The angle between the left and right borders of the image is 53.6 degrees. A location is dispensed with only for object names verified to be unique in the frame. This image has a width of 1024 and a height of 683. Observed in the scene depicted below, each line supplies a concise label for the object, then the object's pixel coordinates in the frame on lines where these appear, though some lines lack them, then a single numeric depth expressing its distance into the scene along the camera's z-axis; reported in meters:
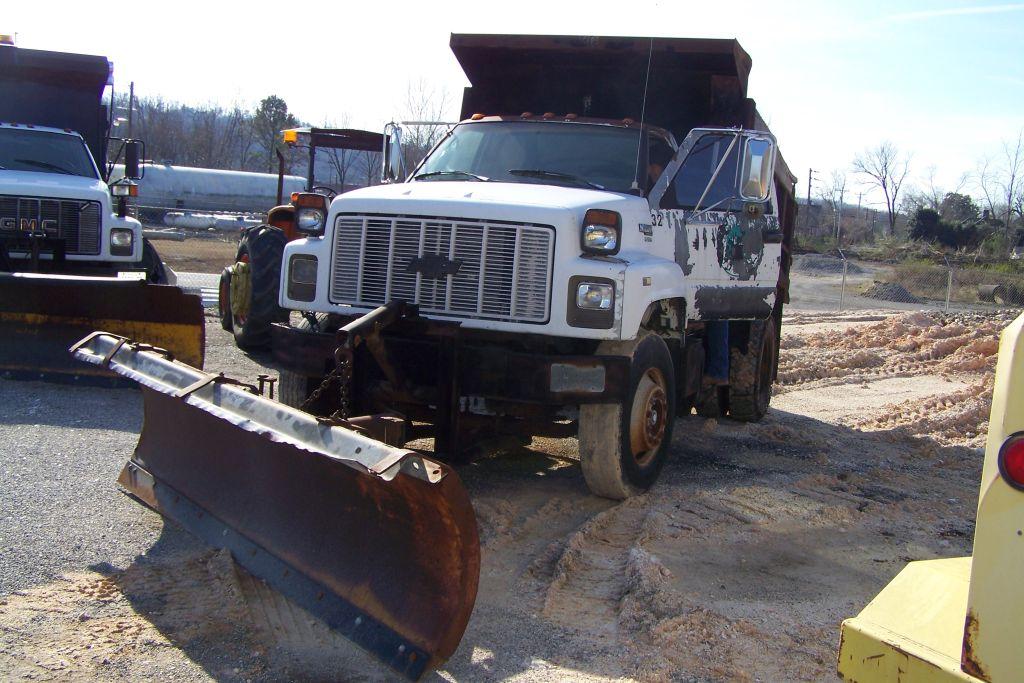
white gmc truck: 9.92
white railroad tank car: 47.16
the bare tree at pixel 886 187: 57.72
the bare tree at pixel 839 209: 51.47
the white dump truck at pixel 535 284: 5.50
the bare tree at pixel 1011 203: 43.50
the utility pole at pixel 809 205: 55.04
